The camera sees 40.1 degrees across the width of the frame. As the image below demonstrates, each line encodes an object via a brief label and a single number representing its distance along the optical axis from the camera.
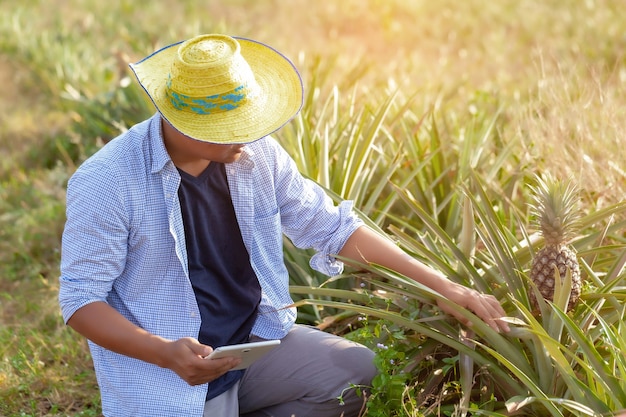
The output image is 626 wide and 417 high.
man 2.35
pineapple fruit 2.46
